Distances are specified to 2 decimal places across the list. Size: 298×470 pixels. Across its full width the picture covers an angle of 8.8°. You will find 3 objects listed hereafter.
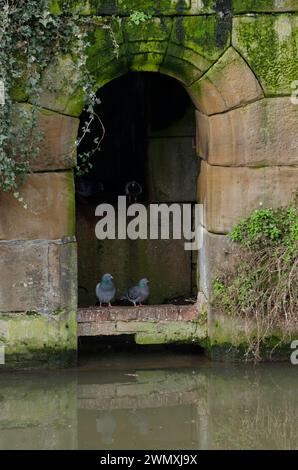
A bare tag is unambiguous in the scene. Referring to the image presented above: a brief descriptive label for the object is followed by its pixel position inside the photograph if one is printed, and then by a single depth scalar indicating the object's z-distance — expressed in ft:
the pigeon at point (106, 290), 59.08
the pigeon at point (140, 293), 59.84
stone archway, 53.93
